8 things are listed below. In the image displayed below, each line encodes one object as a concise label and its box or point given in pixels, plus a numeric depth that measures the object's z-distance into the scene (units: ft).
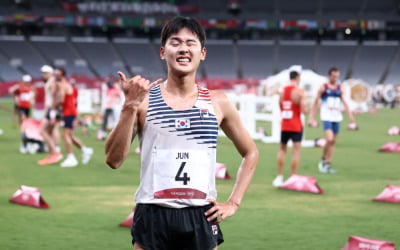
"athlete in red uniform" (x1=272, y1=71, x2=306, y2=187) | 41.91
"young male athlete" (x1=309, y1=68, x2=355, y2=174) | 47.88
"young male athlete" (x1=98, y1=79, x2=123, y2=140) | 73.92
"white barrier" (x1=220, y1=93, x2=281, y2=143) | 70.79
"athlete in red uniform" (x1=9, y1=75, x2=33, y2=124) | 78.43
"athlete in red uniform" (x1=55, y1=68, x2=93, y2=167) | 48.98
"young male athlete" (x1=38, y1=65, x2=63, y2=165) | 49.24
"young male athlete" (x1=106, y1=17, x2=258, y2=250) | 12.60
